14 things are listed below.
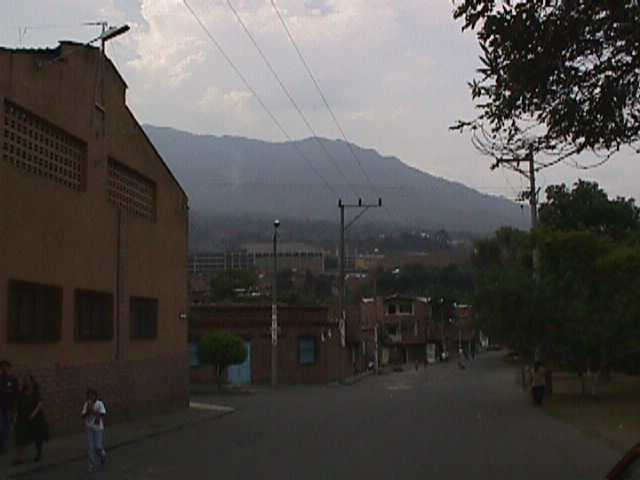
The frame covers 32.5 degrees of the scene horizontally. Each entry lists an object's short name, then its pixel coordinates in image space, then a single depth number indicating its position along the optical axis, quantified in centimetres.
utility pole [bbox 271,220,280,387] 5385
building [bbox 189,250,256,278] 15788
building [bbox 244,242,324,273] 17462
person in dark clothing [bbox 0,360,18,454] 2025
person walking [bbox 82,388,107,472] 1811
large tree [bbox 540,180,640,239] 6391
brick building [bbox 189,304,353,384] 5991
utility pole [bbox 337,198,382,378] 6462
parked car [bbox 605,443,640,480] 776
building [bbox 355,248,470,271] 18200
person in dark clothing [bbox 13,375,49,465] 1912
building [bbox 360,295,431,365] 12175
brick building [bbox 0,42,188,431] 2262
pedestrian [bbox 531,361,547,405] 3881
